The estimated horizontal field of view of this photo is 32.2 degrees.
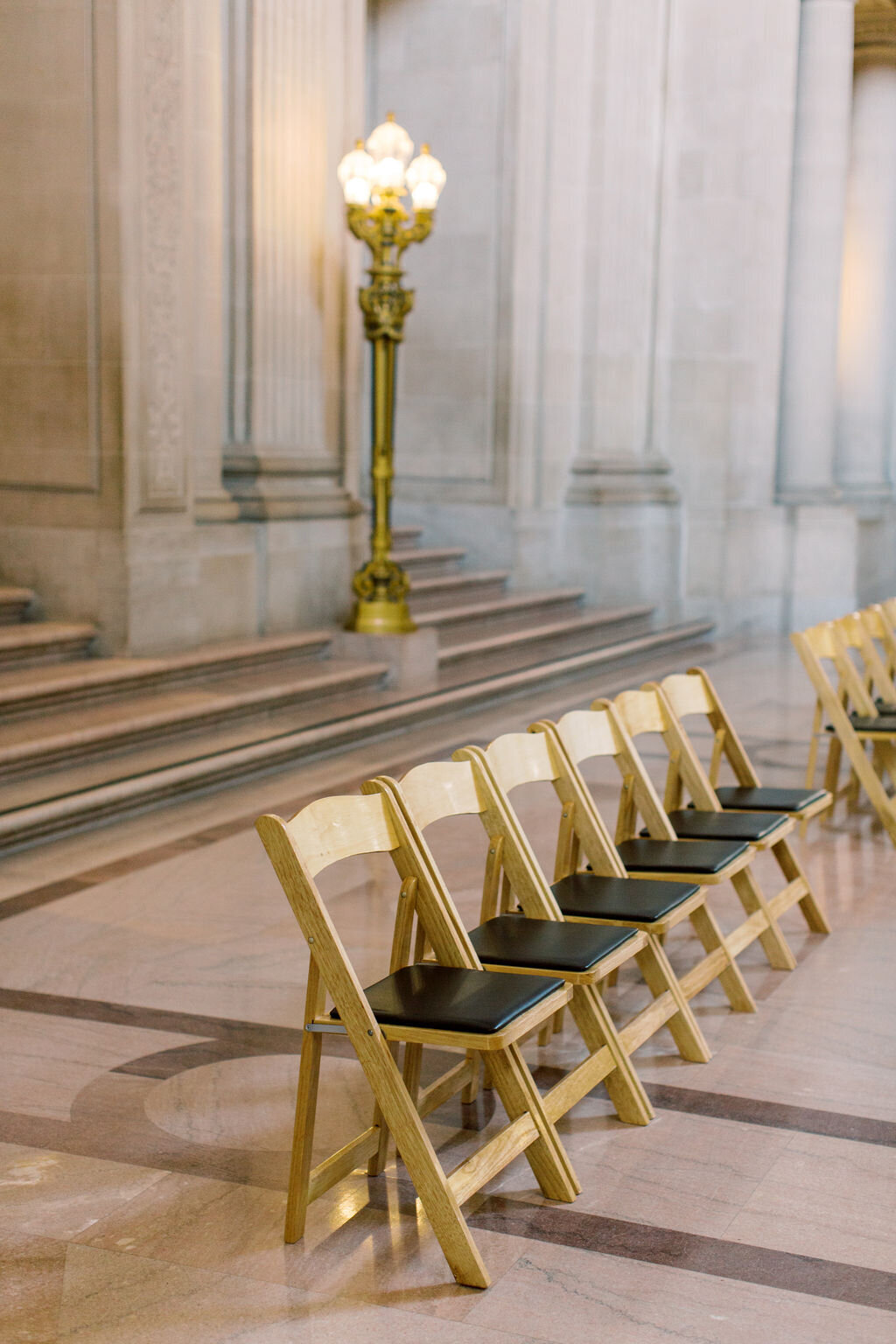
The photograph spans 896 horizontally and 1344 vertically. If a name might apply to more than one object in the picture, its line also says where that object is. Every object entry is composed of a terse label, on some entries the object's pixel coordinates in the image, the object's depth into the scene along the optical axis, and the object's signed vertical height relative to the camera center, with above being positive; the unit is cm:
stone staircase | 629 -120
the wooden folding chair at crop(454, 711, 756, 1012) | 361 -100
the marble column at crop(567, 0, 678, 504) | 1342 +191
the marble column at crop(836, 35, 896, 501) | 1852 +220
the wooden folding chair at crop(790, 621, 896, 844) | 612 -100
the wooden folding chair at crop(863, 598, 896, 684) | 745 -72
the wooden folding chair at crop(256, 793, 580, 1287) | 278 -99
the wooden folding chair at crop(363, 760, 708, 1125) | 321 -99
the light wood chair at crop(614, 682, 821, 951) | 448 -101
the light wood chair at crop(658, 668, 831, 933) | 478 -102
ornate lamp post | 874 +111
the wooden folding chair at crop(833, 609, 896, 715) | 698 -77
